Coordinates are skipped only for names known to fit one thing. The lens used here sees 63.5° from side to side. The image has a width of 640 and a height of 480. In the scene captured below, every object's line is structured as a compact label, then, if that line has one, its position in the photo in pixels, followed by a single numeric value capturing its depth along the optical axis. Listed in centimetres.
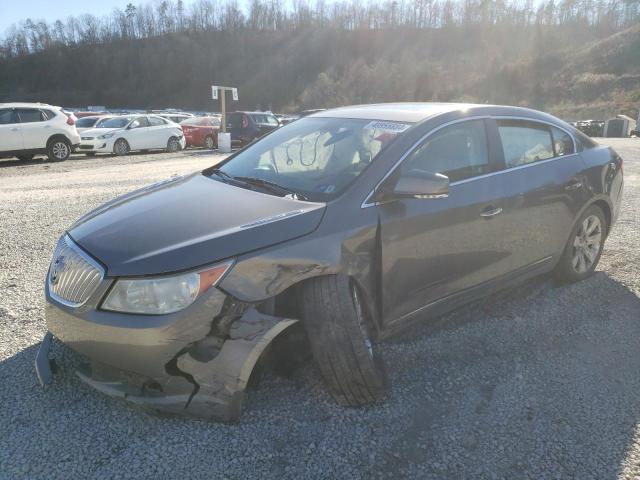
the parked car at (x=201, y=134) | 2152
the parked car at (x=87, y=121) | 1959
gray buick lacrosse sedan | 231
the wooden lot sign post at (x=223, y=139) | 1900
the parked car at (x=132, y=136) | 1736
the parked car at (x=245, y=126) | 2052
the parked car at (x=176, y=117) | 2902
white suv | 1412
